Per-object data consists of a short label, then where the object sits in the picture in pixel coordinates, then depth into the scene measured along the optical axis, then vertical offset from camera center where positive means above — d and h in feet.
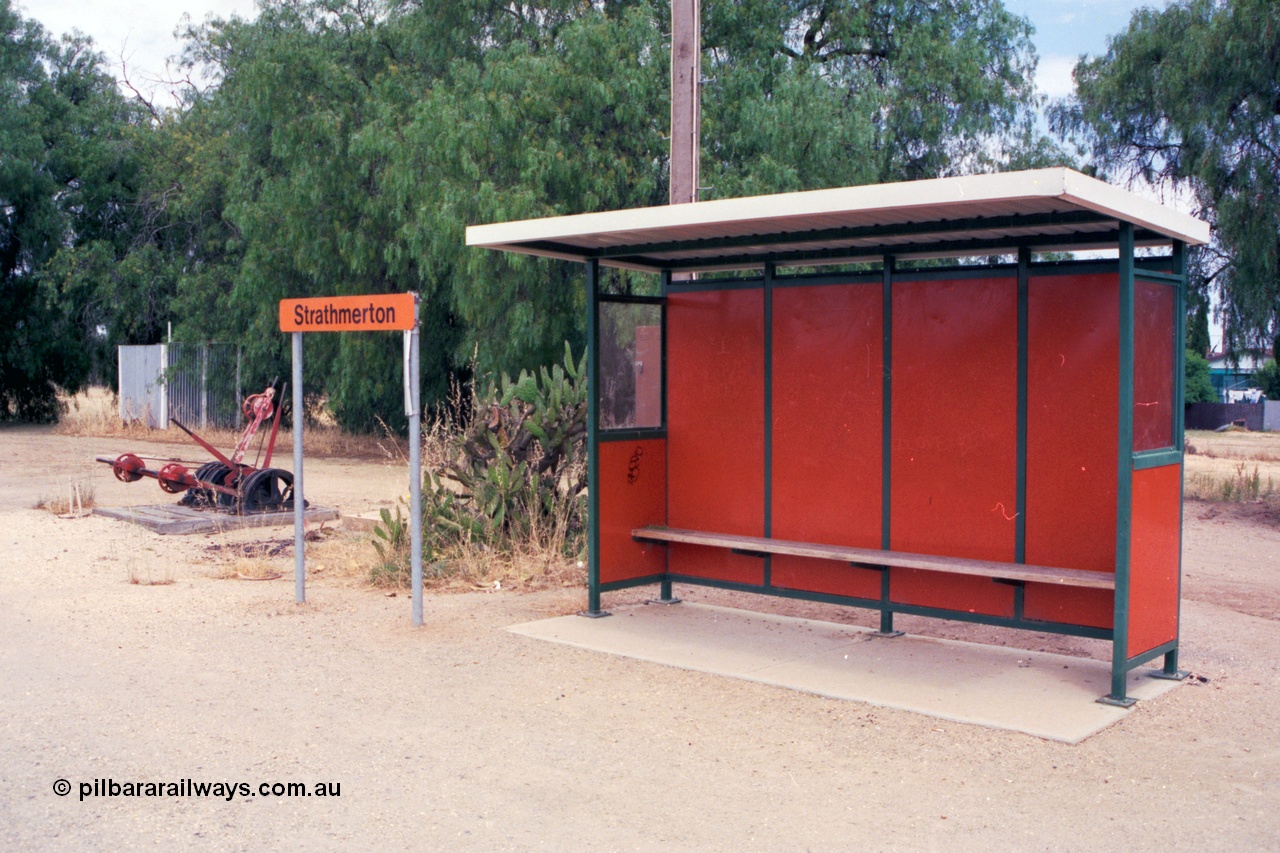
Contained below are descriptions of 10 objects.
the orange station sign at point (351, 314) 25.38 +1.98
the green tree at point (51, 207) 101.45 +17.04
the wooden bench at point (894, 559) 21.80 -3.15
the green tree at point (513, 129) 57.62 +14.00
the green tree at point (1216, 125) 53.88 +13.13
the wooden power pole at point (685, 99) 33.94 +8.57
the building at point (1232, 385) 189.28 +2.51
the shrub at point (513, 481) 33.83 -2.21
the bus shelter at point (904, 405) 21.24 -0.08
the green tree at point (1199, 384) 158.81 +1.98
